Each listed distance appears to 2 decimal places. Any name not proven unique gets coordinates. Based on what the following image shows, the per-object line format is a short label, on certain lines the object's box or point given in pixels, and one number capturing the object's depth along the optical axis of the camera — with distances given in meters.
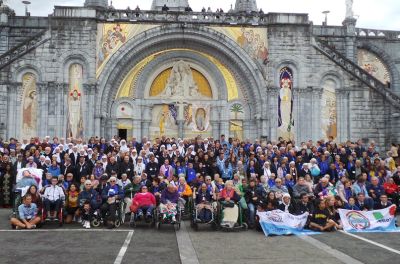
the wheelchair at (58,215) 13.09
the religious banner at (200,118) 27.16
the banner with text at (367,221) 13.33
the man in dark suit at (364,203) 14.37
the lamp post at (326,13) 35.78
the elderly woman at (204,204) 12.88
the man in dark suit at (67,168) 15.23
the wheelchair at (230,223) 12.86
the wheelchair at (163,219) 12.62
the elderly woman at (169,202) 12.64
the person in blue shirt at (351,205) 14.16
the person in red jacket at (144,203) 13.01
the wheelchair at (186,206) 13.52
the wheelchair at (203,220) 12.83
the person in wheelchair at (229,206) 12.88
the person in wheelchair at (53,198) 13.18
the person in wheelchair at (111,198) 12.95
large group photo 11.61
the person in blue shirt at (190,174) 15.85
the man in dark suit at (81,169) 15.20
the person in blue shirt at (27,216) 12.57
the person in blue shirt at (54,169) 14.99
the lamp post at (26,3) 33.33
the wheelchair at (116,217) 13.13
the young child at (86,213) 13.09
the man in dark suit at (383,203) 14.50
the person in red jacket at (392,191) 16.23
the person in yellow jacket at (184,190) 14.40
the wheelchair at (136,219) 13.00
